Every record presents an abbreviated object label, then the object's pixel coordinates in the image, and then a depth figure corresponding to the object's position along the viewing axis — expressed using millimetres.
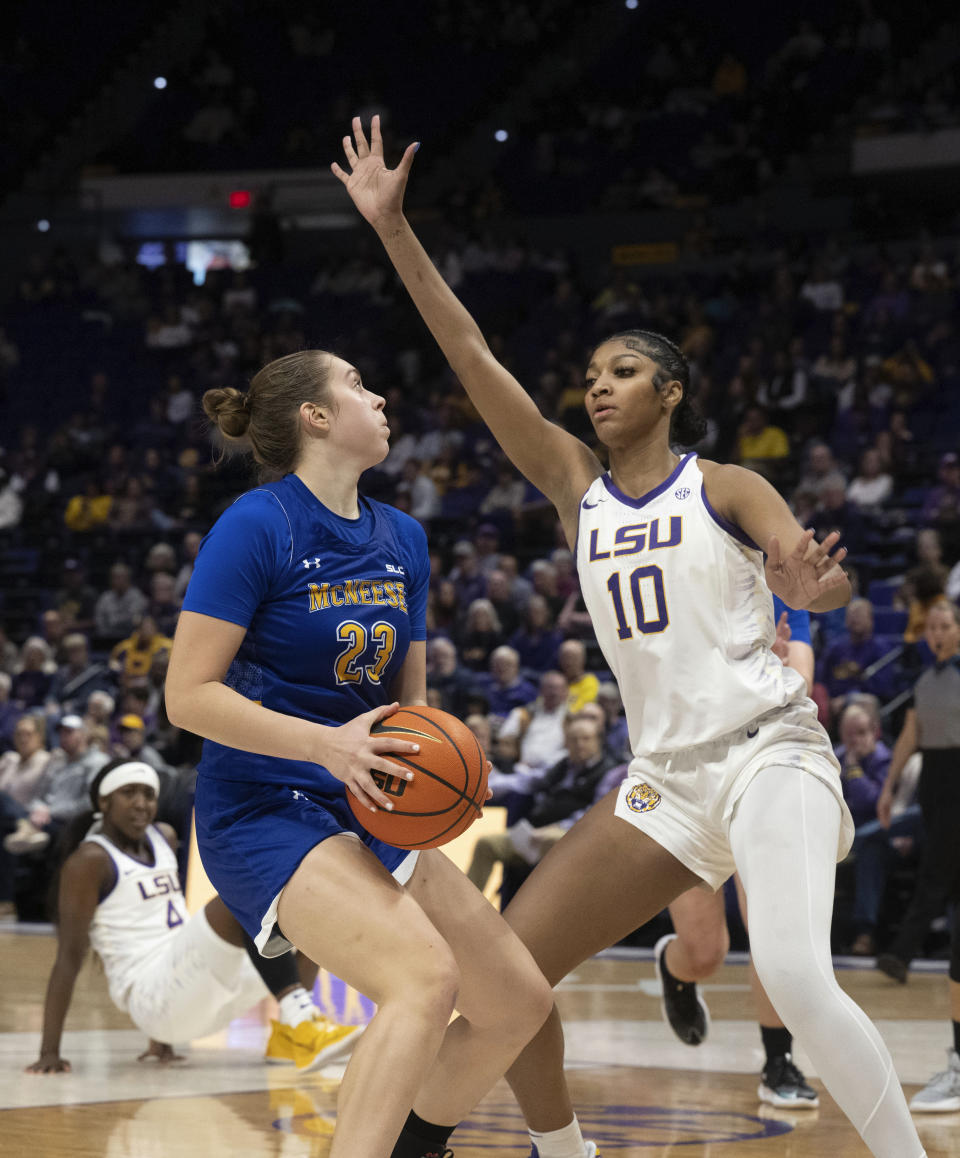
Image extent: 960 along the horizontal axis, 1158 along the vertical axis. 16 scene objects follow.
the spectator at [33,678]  14156
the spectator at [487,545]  13922
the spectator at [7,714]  13242
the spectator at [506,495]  15258
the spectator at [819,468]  13320
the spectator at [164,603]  14781
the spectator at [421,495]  15570
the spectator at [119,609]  15312
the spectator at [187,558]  15078
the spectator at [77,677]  14016
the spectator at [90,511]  17391
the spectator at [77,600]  15539
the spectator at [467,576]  13539
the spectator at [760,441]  14320
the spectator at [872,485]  13453
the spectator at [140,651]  13746
